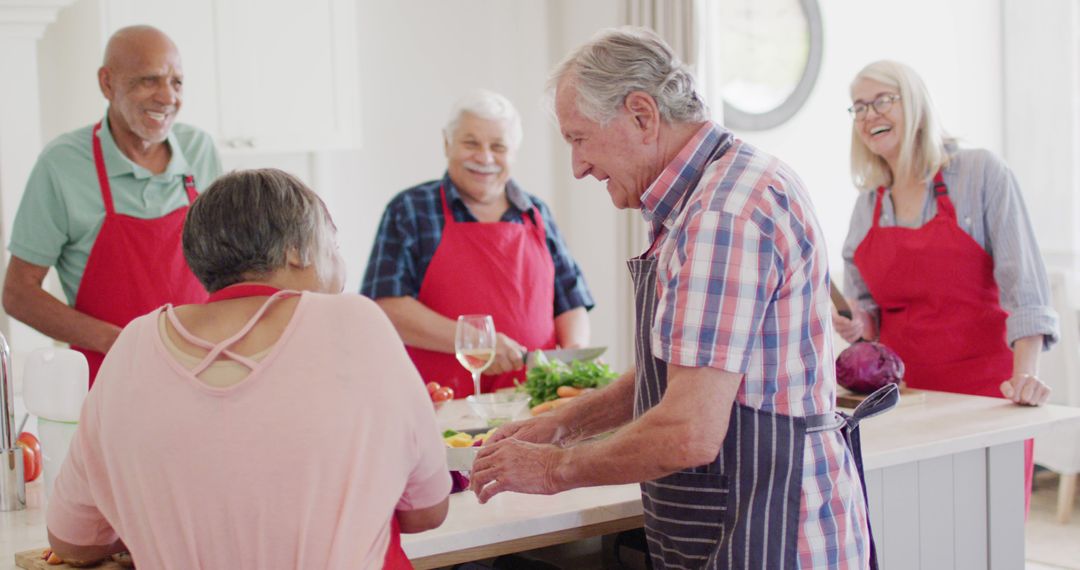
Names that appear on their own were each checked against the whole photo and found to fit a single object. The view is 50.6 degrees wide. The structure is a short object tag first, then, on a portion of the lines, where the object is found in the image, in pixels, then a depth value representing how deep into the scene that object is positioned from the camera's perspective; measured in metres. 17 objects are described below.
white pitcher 1.98
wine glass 2.55
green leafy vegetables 2.72
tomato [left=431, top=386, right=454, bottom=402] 2.68
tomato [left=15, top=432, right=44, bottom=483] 2.12
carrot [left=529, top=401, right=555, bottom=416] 2.53
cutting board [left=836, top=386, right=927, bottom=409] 2.53
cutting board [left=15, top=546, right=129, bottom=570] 1.66
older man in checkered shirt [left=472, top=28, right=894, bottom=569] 1.52
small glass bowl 2.36
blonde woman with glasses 2.87
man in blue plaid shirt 3.38
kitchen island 1.87
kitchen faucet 1.99
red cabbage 2.57
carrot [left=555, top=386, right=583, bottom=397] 2.67
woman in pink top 1.38
